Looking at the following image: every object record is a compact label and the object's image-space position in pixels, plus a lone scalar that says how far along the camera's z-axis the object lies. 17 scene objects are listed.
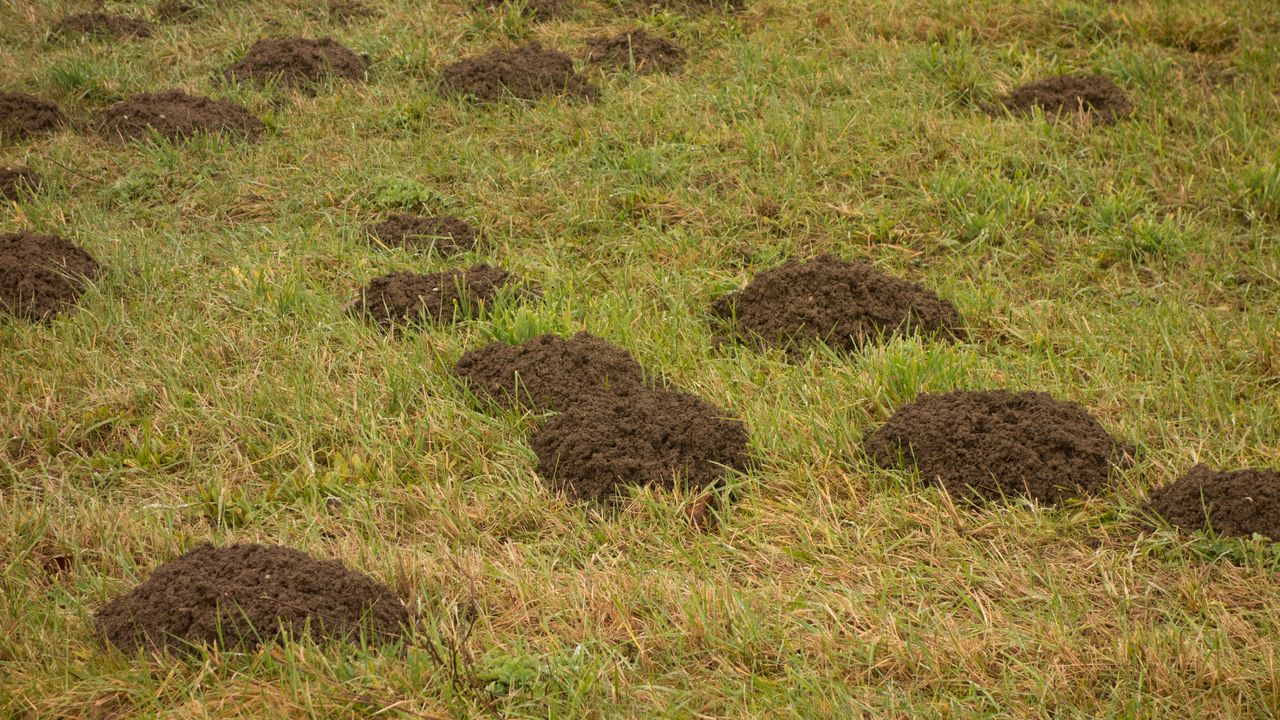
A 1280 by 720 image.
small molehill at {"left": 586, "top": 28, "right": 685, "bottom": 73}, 14.05
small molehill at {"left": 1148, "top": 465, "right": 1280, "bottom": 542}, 6.95
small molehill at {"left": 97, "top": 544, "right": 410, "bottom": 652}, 6.01
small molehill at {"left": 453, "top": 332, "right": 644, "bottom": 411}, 8.43
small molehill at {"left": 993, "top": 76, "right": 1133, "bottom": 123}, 12.61
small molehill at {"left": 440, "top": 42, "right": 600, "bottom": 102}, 13.37
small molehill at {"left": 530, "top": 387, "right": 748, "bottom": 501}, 7.65
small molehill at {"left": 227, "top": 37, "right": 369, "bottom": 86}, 13.74
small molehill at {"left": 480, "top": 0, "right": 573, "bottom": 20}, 15.36
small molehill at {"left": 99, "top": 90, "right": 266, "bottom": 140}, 12.64
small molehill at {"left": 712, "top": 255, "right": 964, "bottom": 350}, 9.34
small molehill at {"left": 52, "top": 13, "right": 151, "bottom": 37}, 15.12
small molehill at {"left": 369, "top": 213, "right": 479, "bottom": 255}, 10.84
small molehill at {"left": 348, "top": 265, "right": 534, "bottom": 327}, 9.52
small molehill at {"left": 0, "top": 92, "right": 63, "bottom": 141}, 12.83
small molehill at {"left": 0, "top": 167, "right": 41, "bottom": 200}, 11.54
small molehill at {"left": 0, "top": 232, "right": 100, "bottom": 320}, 9.55
